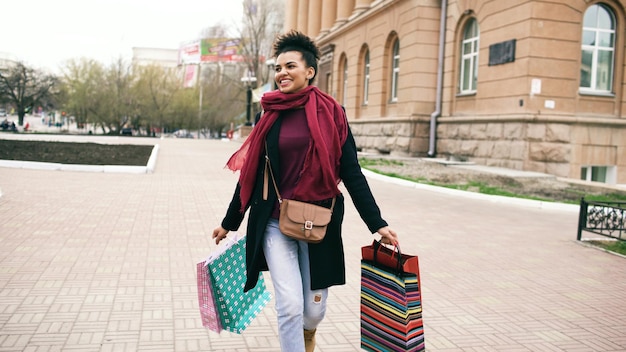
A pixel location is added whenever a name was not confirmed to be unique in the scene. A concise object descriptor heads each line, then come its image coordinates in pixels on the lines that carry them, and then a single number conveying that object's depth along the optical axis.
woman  3.26
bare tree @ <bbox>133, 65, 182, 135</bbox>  65.88
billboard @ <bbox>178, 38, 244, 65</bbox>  106.69
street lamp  47.10
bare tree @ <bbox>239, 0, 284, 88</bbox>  51.03
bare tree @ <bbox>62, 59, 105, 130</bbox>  62.69
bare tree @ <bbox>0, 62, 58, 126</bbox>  67.69
